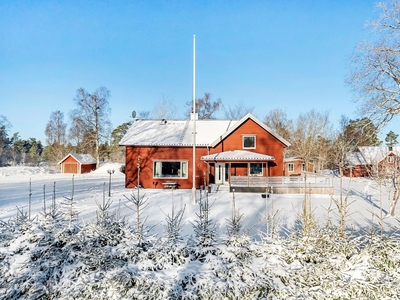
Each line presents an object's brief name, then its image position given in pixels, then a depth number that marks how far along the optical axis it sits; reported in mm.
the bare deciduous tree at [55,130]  46469
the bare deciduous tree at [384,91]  12367
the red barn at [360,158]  34906
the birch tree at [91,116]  35188
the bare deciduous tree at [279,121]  42031
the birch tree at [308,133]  35344
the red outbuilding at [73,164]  34250
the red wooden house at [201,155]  18516
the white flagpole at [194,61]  13040
